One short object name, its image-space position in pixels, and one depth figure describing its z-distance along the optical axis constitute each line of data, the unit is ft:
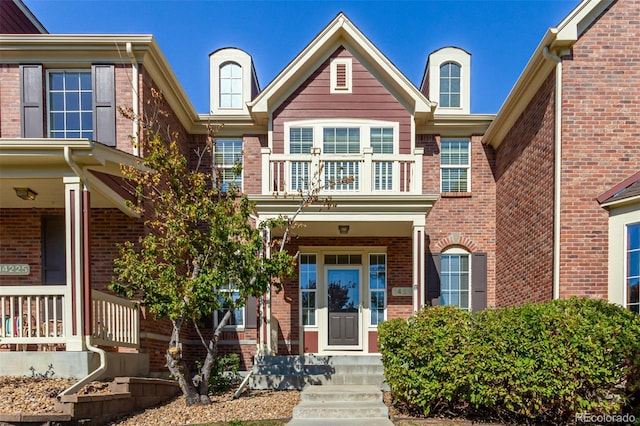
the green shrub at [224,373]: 28.43
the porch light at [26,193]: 25.50
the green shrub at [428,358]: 20.29
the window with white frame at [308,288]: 35.81
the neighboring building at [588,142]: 24.98
